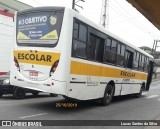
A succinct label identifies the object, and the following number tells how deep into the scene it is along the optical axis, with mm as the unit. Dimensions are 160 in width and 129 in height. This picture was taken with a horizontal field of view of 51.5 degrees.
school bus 5412
